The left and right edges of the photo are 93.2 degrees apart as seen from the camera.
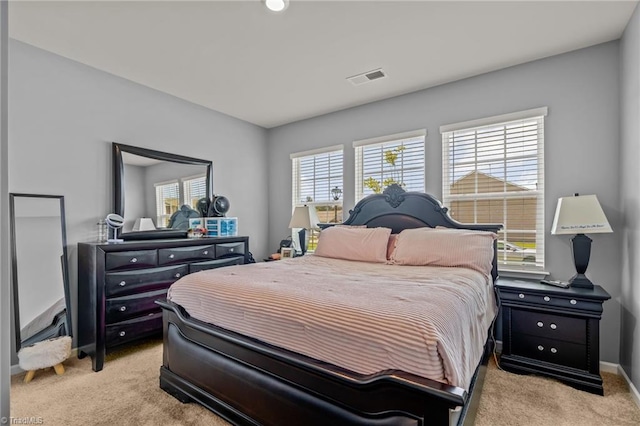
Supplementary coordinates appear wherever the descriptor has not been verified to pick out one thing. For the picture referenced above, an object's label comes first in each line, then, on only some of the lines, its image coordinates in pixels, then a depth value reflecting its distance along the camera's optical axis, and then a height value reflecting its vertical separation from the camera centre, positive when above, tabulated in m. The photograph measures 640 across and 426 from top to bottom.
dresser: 2.59 -0.72
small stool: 2.33 -1.15
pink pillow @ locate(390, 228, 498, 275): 2.50 -0.35
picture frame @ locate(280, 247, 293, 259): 4.29 -0.63
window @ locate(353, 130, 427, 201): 3.68 +0.59
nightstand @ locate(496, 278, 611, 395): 2.20 -0.96
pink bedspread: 1.18 -0.50
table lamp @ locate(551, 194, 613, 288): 2.32 -0.12
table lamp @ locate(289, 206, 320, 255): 3.95 -0.16
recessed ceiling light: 2.10 +1.44
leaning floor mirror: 2.44 -0.60
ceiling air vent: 3.16 +1.42
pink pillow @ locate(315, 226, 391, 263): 3.00 -0.36
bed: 1.14 -0.65
